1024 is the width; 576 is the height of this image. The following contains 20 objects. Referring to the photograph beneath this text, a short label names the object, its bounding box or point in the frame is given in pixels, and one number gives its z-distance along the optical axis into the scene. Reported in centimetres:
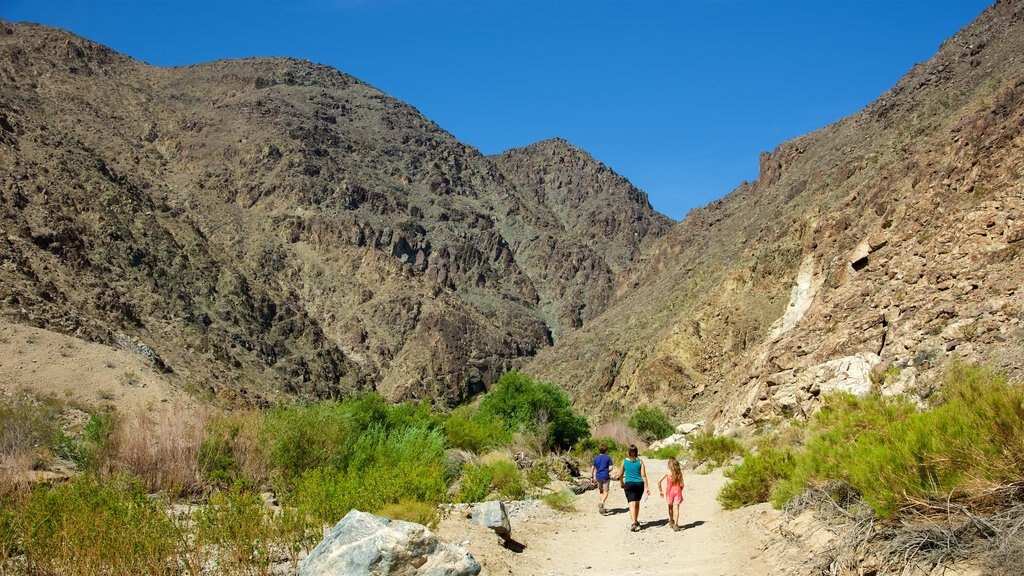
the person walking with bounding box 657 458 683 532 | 1215
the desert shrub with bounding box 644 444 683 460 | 3203
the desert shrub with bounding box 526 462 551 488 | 1823
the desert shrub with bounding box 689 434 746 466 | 2591
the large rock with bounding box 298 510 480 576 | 732
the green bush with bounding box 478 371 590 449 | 3578
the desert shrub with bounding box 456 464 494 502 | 1492
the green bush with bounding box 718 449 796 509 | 1284
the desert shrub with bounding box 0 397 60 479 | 1309
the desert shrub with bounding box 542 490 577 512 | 1531
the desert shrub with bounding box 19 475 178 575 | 718
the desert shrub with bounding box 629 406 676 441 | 4872
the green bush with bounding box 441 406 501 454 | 2592
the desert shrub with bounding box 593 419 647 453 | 4256
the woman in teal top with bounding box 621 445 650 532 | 1289
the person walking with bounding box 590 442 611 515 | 1550
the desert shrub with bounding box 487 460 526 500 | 1675
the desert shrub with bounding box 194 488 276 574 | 757
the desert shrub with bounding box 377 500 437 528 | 1023
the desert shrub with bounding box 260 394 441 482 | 1608
